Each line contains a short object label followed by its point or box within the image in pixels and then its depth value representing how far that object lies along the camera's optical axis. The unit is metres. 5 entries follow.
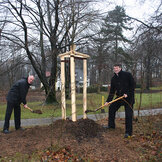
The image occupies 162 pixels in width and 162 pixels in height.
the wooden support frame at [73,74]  4.79
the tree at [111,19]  10.62
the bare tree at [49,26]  9.94
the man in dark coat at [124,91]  4.71
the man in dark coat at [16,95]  5.11
